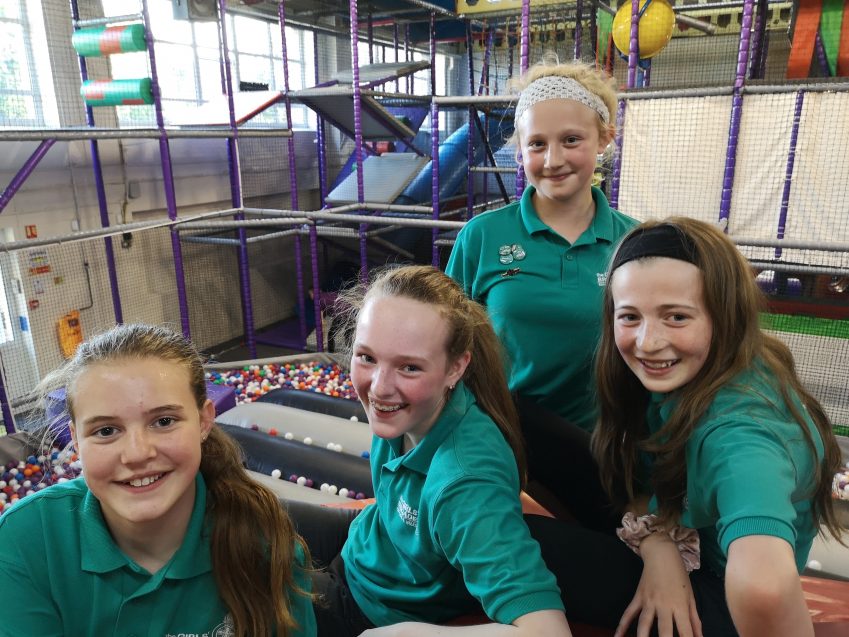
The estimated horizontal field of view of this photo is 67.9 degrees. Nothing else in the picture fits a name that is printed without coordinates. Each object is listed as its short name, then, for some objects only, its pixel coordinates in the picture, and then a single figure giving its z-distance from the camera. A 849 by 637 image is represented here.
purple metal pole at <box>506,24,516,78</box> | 7.94
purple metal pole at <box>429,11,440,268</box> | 3.75
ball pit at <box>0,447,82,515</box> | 2.94
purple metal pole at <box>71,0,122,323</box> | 4.41
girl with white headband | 1.57
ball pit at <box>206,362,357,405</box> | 4.19
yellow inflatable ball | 3.96
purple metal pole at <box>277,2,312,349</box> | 4.73
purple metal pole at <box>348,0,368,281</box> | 4.19
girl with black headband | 0.79
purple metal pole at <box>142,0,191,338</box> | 4.20
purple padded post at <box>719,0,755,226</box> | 2.92
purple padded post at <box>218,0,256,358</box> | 4.73
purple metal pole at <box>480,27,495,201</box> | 7.24
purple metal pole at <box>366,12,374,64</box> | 6.65
